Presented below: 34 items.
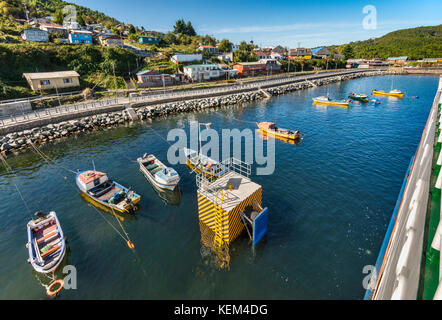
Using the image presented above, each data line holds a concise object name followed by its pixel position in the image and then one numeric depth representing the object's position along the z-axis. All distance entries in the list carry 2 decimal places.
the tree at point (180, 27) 173.89
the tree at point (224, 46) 135.34
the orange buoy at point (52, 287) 13.89
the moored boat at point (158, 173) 23.03
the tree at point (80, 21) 120.96
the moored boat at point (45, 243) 14.86
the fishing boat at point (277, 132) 36.56
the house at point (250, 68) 101.12
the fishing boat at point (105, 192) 20.48
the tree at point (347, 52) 175.44
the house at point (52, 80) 55.25
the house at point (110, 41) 101.15
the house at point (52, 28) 98.01
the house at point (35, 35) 78.50
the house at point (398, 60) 167.34
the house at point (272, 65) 111.68
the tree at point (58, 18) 114.38
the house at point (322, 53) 156.75
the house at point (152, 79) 72.44
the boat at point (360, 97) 64.79
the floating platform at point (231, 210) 15.70
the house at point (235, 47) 152.62
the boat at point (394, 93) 70.26
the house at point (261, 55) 129.12
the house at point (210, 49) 129.50
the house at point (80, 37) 90.29
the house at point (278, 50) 161.98
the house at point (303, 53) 156.25
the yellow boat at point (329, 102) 60.06
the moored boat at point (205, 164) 24.16
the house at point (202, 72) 84.38
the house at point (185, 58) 94.38
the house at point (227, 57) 119.36
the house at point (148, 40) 118.91
